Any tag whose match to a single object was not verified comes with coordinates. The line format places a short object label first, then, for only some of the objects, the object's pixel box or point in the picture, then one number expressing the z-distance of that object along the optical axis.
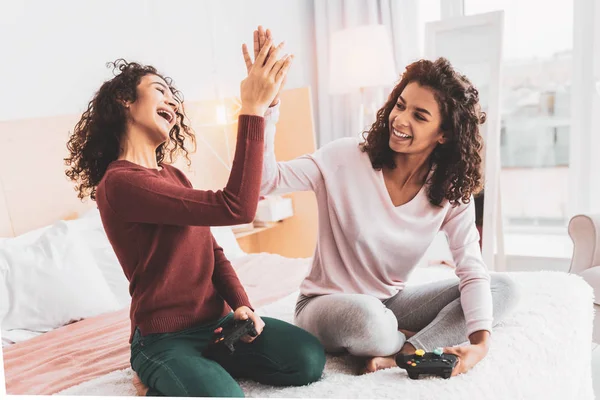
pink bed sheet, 1.27
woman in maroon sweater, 1.00
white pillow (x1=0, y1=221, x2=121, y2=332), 1.59
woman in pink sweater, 1.25
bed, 1.11
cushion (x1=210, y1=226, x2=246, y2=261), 2.17
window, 2.64
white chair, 1.99
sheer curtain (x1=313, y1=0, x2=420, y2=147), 2.84
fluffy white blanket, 1.06
